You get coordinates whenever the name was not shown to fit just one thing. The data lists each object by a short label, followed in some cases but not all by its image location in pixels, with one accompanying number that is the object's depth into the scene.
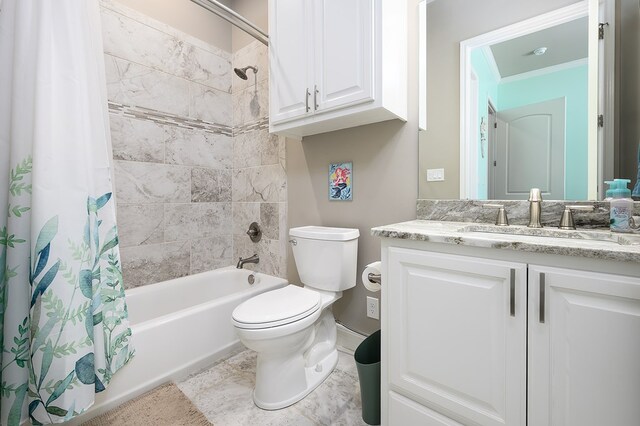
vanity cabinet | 0.74
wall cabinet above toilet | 1.37
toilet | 1.30
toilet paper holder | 1.45
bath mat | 1.28
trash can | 1.25
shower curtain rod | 1.62
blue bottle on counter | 1.02
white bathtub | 1.40
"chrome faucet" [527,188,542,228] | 1.19
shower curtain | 1.02
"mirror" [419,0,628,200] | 1.17
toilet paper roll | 1.46
